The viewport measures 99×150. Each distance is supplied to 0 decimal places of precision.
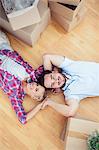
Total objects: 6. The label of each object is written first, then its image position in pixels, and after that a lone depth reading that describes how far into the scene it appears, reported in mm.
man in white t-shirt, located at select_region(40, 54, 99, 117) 1830
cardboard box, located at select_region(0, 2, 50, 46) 1853
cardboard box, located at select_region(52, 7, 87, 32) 1979
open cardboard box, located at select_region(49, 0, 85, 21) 1882
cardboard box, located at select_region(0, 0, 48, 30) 1725
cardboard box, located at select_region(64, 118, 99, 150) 1739
